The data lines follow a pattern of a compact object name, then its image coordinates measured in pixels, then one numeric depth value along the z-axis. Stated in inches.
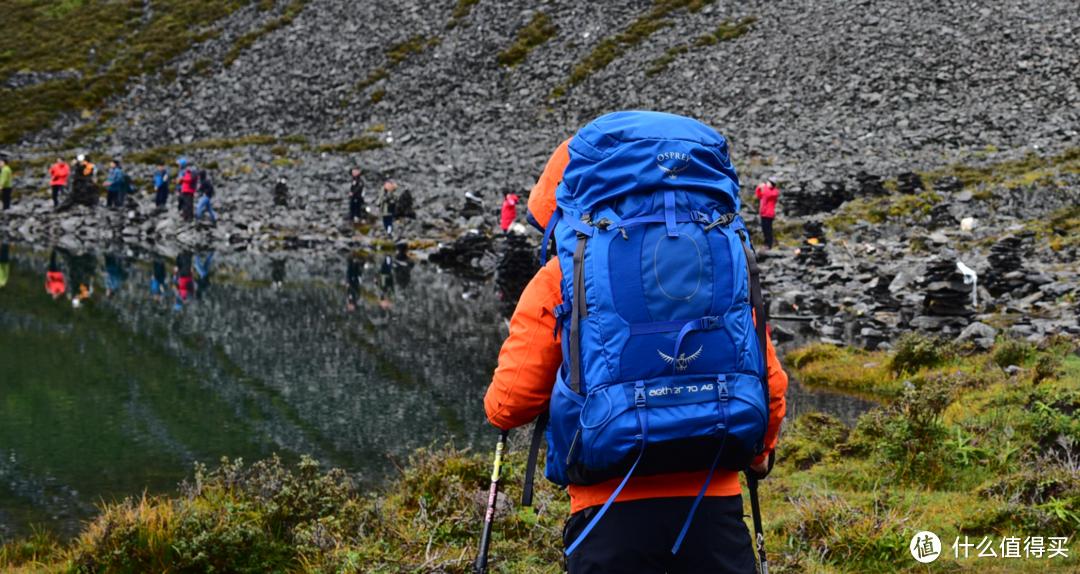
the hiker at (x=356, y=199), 1288.1
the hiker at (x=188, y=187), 1337.4
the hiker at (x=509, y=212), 1047.0
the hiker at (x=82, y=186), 1464.1
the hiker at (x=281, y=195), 1466.5
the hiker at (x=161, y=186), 1446.9
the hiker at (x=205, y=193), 1371.8
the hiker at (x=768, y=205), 937.5
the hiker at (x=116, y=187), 1446.9
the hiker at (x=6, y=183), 1429.6
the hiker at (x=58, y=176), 1444.5
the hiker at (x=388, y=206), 1225.4
